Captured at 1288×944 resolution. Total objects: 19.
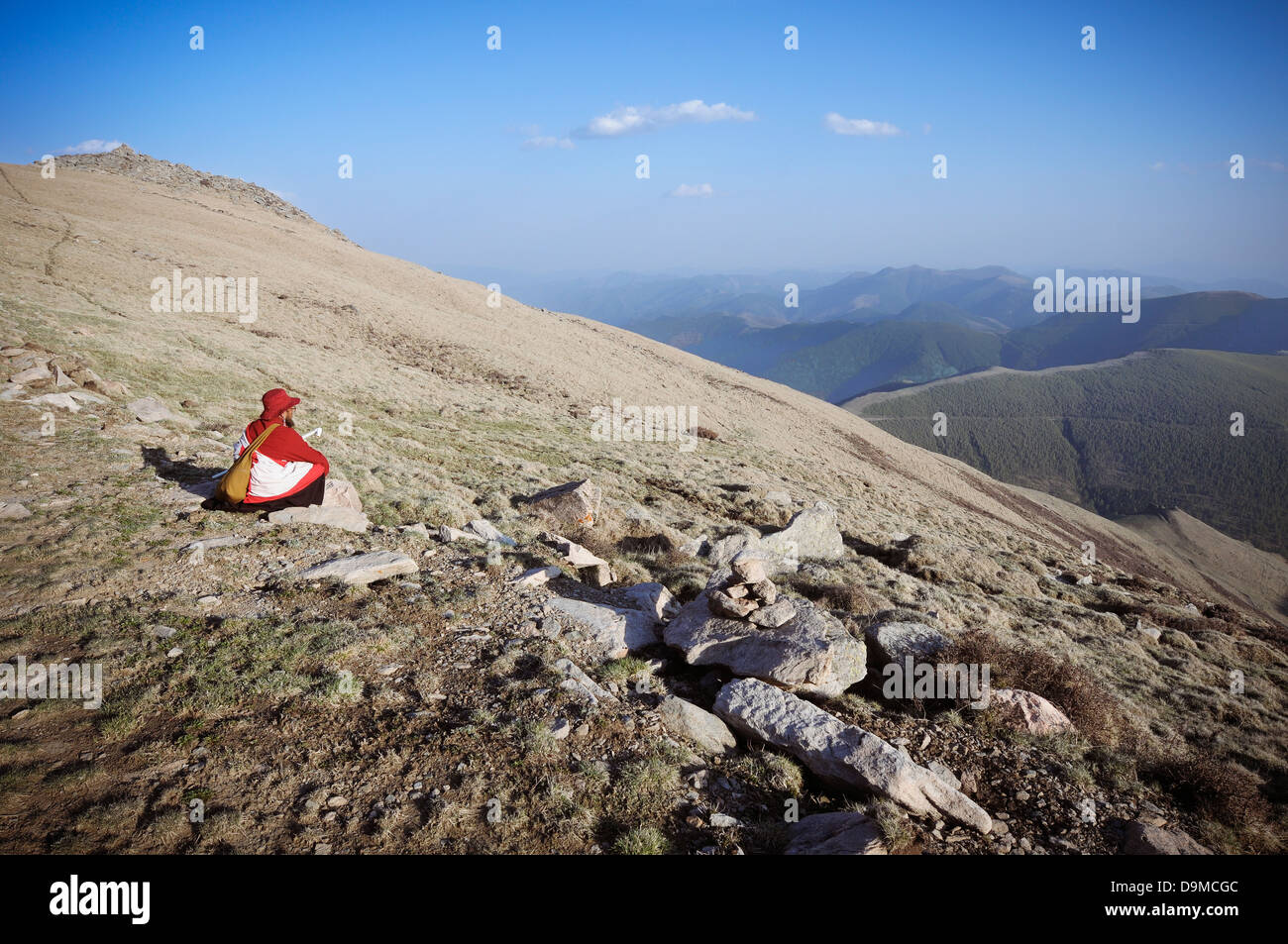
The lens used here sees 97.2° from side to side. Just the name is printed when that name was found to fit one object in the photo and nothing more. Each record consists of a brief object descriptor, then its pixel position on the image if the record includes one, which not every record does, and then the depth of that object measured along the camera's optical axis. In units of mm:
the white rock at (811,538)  17434
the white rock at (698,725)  6980
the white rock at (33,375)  14445
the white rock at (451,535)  11613
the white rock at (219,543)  9062
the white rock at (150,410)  14783
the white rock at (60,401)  13820
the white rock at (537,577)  10130
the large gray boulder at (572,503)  15070
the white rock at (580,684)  7359
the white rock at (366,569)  9086
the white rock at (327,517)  10359
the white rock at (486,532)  12289
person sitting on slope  10148
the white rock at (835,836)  5277
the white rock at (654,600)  10070
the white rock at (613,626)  8680
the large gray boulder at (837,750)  6121
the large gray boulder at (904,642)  9633
